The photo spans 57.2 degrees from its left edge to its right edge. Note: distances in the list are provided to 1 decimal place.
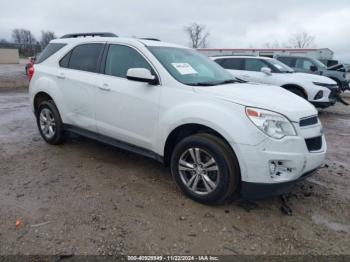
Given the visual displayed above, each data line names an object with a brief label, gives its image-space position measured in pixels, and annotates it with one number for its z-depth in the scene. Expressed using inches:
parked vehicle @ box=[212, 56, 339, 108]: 356.2
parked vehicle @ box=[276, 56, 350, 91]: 509.4
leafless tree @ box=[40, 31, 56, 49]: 3009.4
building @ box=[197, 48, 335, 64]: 754.2
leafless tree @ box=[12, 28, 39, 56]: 3407.0
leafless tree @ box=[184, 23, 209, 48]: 3187.0
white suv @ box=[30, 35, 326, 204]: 125.9
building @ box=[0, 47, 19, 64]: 2006.6
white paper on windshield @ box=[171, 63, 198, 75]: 156.7
